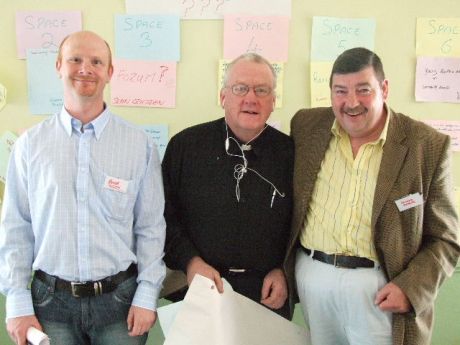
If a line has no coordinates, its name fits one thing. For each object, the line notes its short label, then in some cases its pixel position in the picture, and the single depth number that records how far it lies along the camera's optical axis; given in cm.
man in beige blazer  141
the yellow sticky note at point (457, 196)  197
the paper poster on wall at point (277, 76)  190
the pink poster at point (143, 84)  191
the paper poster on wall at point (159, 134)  197
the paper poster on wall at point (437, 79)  188
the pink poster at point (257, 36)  187
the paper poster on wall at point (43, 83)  193
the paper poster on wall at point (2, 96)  194
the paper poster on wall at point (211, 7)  187
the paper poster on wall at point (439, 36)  187
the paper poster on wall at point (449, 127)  193
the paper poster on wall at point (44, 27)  191
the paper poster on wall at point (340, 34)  187
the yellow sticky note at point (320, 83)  189
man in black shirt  155
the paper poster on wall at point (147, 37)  188
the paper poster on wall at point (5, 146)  198
